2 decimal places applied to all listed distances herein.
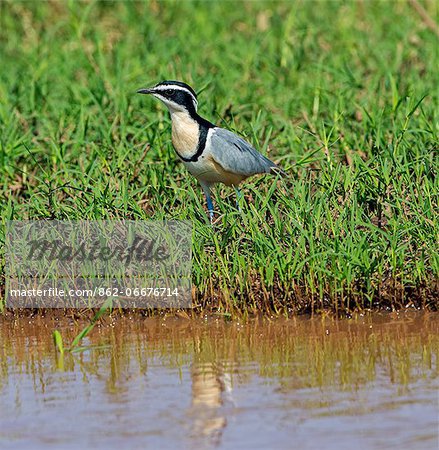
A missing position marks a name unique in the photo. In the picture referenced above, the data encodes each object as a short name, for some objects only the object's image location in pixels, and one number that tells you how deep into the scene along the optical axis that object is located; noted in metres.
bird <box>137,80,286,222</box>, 12.89
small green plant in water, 10.48
